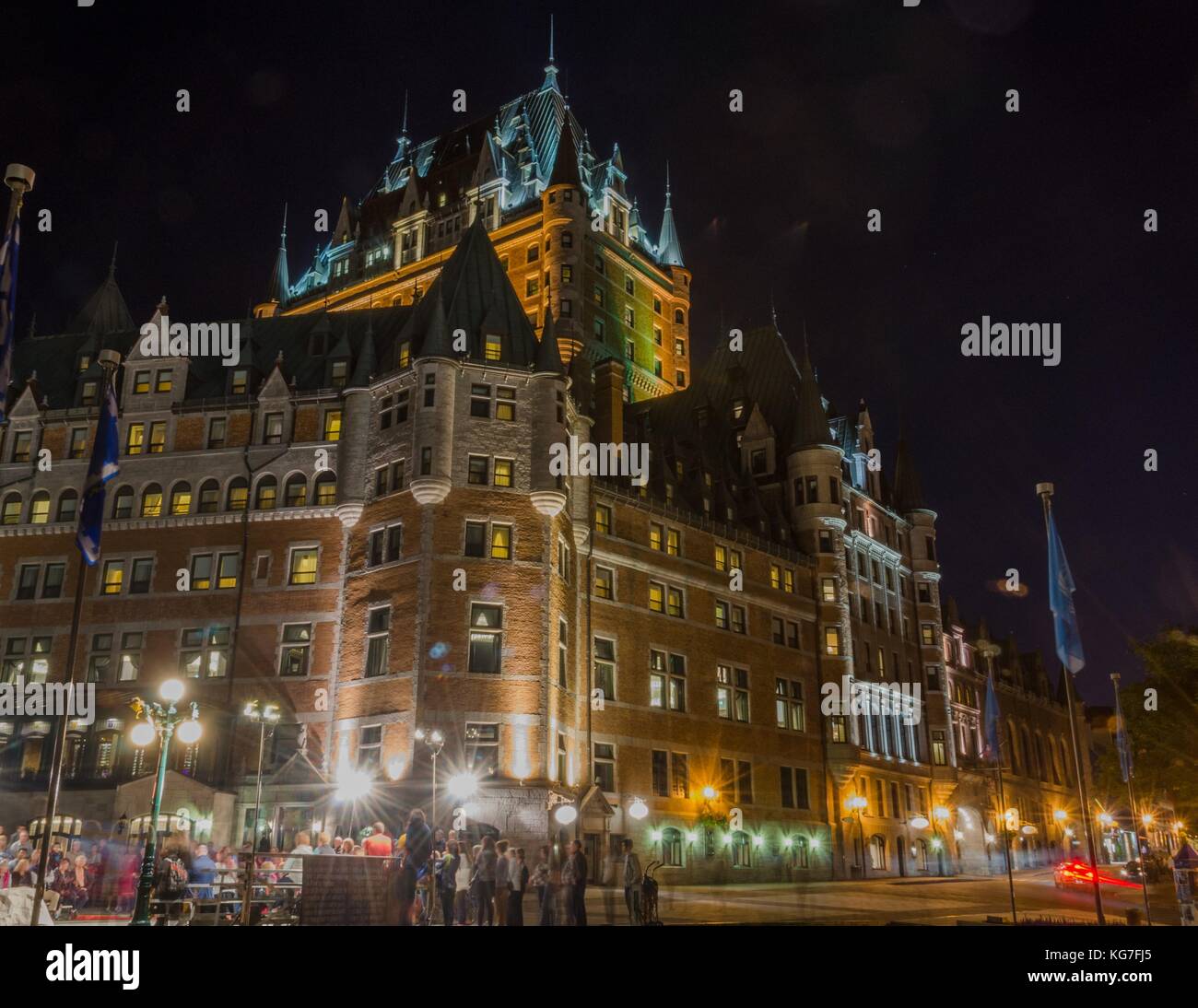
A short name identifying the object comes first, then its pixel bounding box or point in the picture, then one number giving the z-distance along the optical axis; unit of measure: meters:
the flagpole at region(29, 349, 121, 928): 17.03
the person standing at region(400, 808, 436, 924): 21.06
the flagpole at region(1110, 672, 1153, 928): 46.97
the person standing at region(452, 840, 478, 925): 24.09
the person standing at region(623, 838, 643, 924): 24.72
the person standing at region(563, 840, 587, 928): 20.94
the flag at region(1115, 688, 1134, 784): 47.75
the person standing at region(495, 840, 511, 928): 21.69
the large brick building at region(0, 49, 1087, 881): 39.97
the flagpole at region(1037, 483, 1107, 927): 24.05
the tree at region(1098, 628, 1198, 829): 49.53
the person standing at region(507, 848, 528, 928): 21.14
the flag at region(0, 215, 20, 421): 19.59
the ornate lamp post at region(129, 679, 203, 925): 21.02
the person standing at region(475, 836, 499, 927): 22.17
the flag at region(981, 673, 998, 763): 52.44
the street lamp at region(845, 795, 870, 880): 59.12
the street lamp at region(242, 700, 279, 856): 27.28
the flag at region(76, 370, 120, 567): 22.38
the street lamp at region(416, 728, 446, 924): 32.78
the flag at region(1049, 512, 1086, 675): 28.88
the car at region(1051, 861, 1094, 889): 48.75
